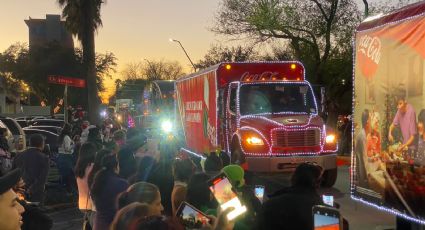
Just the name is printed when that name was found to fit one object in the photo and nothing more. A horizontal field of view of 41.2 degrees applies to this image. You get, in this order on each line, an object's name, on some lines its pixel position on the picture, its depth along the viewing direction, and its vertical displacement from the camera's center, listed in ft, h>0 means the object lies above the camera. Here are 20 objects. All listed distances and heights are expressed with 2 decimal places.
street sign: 64.88 +3.02
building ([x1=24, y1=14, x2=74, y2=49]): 402.72 +55.04
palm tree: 82.94 +10.72
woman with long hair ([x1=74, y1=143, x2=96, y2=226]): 23.95 -2.99
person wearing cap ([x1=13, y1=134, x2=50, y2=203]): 29.89 -3.26
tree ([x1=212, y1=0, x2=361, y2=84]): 94.84 +13.32
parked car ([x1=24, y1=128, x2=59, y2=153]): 79.98 -4.23
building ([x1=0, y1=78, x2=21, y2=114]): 244.42 +2.72
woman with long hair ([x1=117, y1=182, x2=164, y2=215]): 14.24 -2.32
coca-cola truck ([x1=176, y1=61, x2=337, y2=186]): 45.03 -1.20
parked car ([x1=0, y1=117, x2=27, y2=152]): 60.24 -2.42
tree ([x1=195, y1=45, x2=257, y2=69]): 158.49 +15.18
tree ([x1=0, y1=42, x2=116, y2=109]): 216.13 +15.37
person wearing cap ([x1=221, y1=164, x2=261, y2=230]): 15.84 -3.01
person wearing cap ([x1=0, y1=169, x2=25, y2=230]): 9.23 -1.64
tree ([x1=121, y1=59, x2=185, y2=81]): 337.72 +20.26
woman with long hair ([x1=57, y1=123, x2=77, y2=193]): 46.21 -4.60
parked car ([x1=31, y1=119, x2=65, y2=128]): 99.92 -3.04
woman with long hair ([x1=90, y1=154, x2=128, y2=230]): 19.29 -3.02
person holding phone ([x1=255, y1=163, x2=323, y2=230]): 14.85 -2.69
